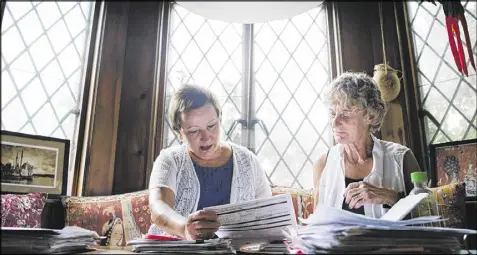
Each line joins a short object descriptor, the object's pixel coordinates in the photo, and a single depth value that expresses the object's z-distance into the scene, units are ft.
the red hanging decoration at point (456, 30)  5.97
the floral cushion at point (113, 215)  5.38
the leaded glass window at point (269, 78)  7.09
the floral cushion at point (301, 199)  5.55
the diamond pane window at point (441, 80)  6.36
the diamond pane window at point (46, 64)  6.09
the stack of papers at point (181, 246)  2.14
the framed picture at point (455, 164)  5.95
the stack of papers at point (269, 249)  2.40
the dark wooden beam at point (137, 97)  6.72
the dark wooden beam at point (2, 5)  5.64
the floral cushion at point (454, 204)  4.29
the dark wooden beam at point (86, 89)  6.43
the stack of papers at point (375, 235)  1.78
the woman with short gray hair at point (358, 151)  3.78
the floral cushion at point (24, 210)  4.53
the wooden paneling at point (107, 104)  6.46
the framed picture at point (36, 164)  5.58
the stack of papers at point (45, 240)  1.73
